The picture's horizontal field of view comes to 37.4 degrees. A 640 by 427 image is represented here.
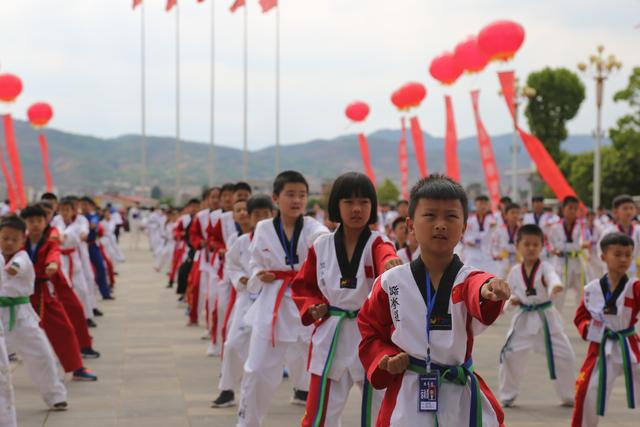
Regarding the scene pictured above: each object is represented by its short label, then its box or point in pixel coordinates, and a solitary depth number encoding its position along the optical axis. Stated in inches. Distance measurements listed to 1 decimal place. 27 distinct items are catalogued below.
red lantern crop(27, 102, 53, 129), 978.0
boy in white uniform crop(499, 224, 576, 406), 300.8
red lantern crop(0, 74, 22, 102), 795.4
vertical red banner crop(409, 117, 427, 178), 982.0
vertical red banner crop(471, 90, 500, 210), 853.8
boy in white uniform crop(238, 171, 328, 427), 244.1
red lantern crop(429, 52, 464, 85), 836.0
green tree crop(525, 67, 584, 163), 2206.0
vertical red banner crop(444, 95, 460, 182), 922.1
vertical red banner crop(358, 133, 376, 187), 1141.1
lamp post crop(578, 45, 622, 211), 1222.9
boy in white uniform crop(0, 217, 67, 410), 280.2
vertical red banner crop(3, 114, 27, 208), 888.3
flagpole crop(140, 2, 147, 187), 1692.9
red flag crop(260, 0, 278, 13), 1161.4
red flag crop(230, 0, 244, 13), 1180.5
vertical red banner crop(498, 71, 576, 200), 692.0
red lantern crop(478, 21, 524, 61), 684.1
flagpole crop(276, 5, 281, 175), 1616.6
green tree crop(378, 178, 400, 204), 4446.4
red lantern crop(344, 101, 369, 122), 1069.1
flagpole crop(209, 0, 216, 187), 1620.4
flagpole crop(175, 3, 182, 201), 1665.4
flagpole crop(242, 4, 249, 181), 1611.2
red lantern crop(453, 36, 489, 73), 792.3
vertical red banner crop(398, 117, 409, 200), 1145.9
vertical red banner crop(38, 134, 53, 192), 1101.7
